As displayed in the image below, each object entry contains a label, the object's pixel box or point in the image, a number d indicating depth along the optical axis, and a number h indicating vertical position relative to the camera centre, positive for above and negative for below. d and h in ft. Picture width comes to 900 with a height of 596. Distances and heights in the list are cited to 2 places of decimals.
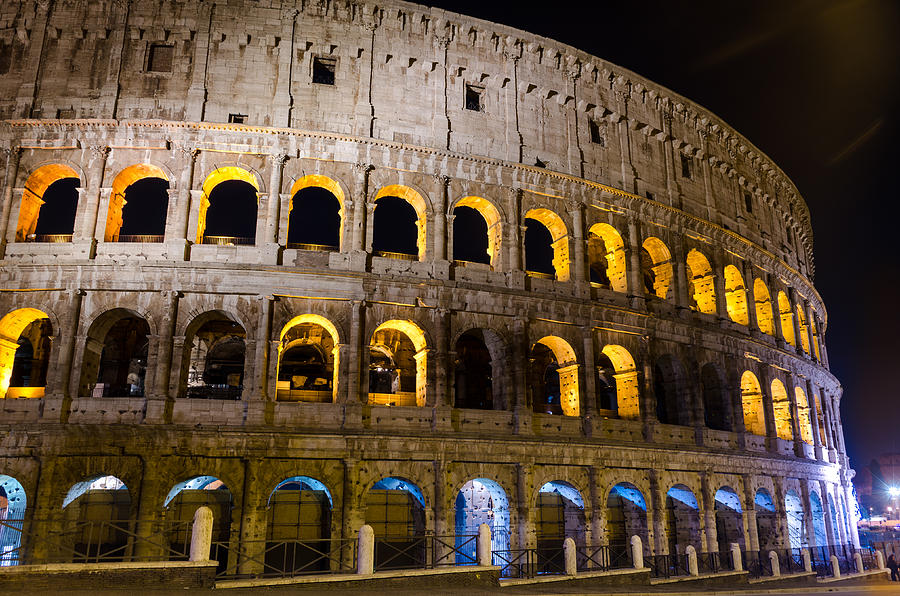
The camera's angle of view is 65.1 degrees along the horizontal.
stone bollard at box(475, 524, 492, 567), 54.47 -1.79
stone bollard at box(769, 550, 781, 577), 77.87 -4.56
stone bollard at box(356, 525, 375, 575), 48.88 -1.94
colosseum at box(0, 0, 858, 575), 64.75 +21.37
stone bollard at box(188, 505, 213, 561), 43.78 -0.75
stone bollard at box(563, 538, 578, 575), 59.31 -2.76
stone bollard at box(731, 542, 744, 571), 72.64 -3.61
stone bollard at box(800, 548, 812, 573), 81.61 -4.28
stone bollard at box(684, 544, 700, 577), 69.17 -3.63
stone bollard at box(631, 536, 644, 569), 62.34 -2.66
